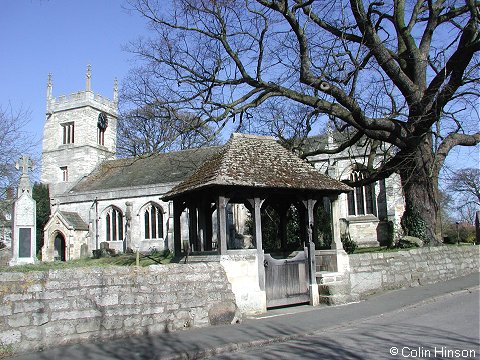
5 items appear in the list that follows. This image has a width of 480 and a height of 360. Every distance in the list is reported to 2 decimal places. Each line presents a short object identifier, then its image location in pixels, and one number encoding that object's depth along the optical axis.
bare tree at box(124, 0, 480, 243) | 15.53
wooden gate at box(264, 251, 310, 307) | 11.28
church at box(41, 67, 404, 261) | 37.72
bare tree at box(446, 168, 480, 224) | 58.15
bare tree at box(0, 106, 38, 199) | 23.80
